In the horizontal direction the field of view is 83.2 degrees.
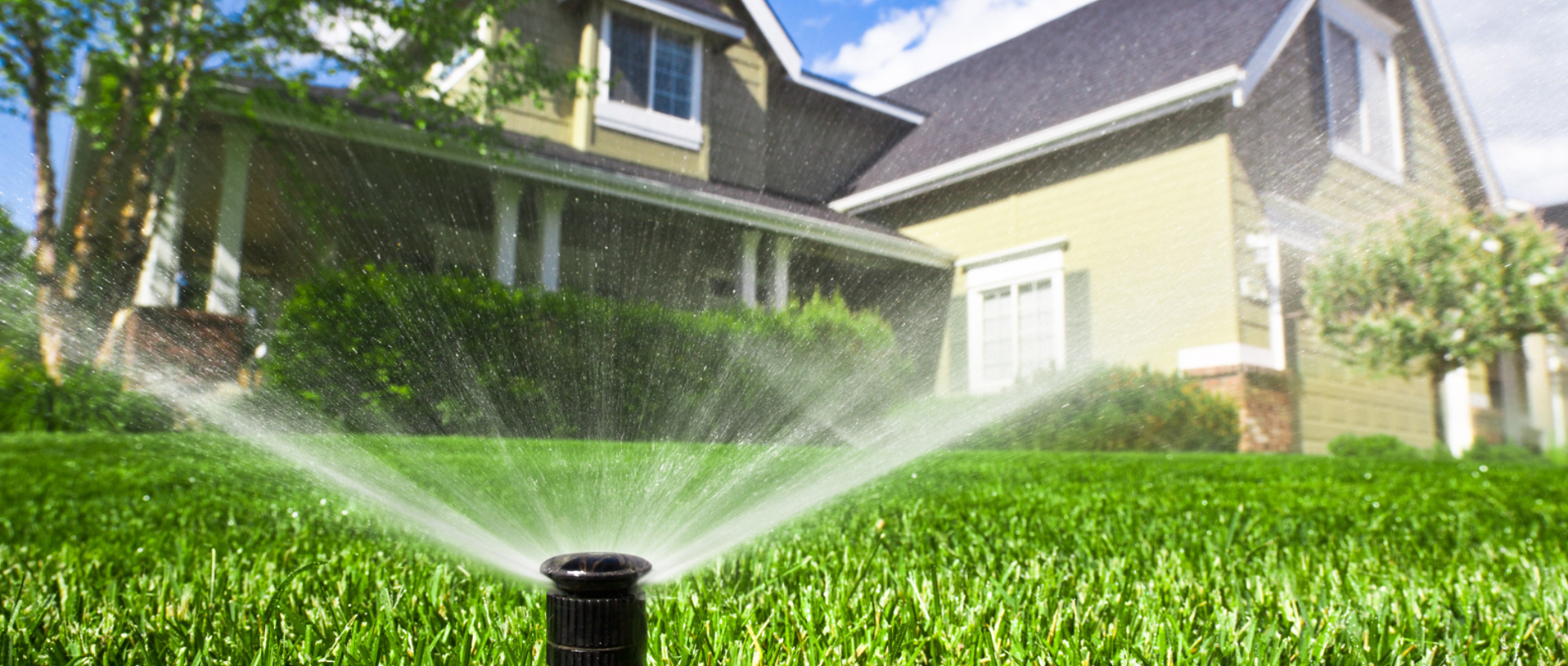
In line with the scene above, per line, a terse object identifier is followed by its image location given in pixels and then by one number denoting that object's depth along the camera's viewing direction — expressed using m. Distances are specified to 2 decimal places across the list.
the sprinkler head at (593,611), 0.75
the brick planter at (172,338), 5.94
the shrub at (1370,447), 10.08
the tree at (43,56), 6.83
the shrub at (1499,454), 11.89
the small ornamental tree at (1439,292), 9.79
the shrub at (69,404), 6.55
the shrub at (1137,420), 7.87
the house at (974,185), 8.18
